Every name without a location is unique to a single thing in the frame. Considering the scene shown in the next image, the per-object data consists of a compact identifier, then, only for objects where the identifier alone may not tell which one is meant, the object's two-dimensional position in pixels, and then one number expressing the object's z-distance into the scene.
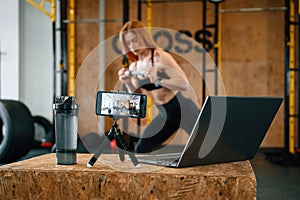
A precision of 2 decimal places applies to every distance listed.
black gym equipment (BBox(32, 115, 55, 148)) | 5.91
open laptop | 1.52
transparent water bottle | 1.70
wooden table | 1.49
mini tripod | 1.71
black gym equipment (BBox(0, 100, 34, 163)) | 4.17
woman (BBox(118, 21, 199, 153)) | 2.74
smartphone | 1.67
